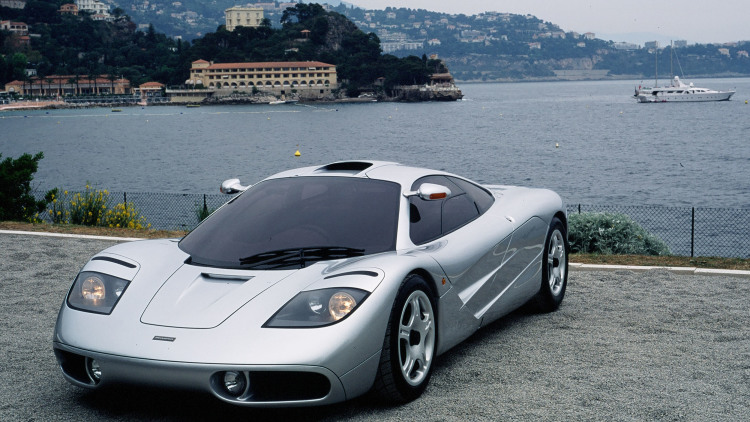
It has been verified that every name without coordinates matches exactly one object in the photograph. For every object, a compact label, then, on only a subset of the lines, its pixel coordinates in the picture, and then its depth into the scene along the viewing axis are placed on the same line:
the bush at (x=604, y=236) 12.16
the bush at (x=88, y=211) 15.55
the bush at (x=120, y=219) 15.42
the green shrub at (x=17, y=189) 14.76
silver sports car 4.26
